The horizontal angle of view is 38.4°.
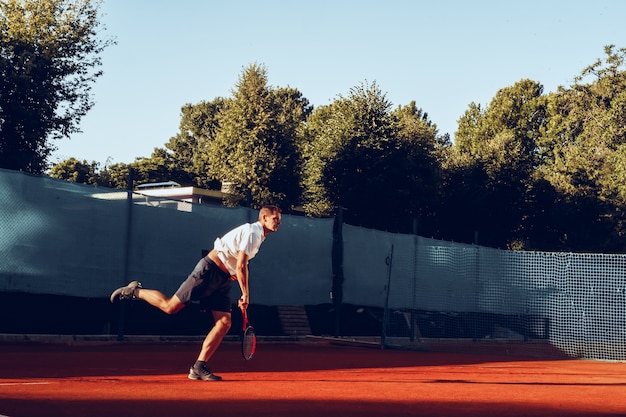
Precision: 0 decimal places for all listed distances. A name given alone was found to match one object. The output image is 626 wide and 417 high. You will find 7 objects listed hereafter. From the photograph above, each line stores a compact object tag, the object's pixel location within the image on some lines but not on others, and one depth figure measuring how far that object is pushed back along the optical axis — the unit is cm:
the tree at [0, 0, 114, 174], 3344
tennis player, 865
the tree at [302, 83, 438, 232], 3138
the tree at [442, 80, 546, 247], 3697
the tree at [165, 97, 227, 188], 8825
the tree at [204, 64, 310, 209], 3769
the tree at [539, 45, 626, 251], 3706
